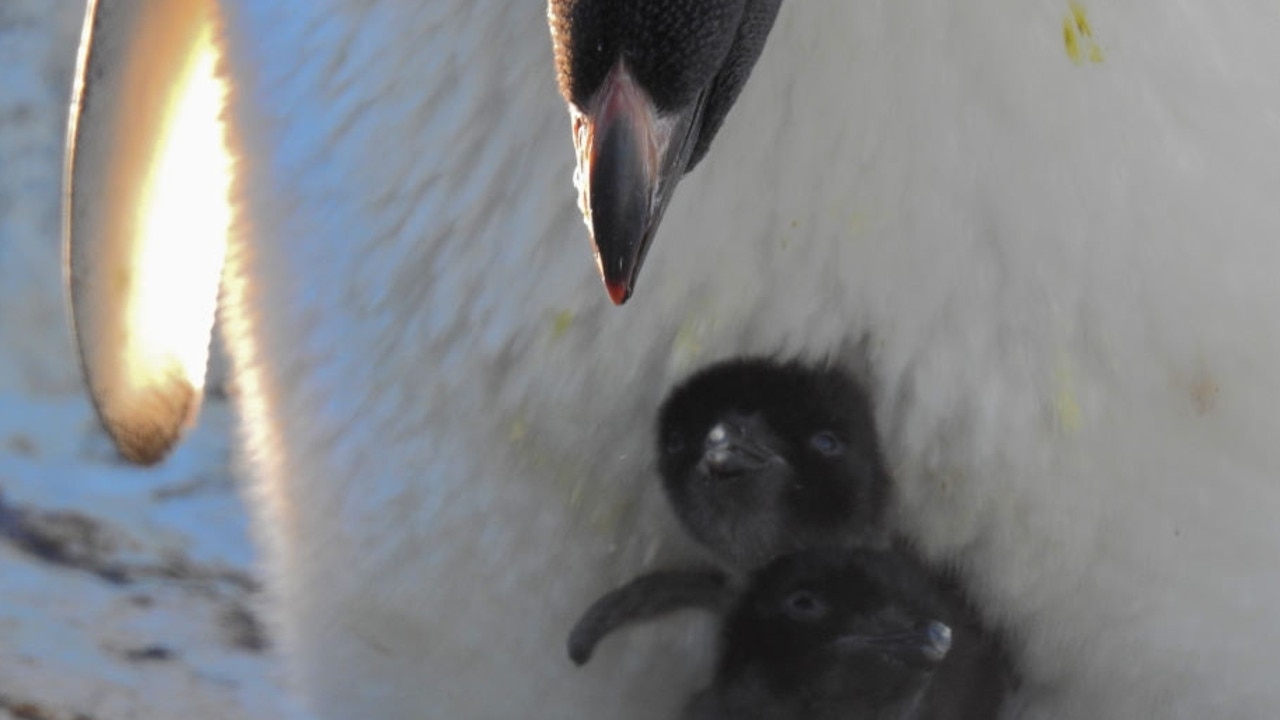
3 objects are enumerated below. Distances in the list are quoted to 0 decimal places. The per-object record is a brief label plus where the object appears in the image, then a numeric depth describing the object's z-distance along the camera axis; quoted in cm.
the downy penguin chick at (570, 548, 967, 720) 169
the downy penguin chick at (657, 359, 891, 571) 170
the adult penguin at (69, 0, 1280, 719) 166
